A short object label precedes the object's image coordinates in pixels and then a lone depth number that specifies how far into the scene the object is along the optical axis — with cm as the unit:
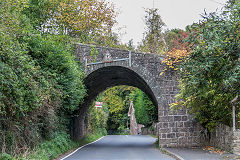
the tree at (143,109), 3916
